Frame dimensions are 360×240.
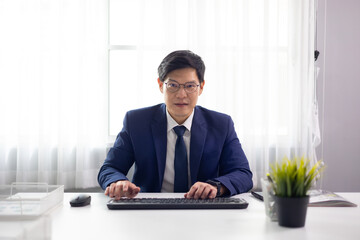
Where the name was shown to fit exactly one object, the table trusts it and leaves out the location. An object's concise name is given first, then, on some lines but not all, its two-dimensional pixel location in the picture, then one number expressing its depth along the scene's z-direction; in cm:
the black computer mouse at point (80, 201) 137
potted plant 106
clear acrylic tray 110
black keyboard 131
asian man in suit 184
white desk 100
